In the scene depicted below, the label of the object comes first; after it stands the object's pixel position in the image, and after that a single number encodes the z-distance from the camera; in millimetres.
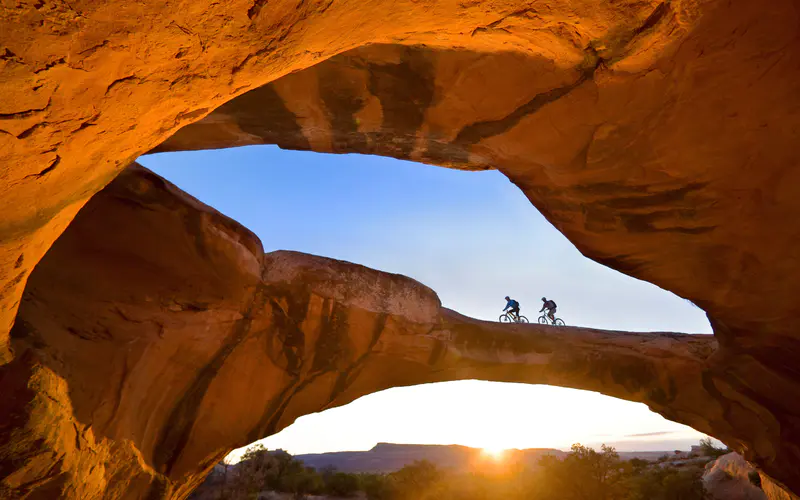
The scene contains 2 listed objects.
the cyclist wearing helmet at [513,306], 14953
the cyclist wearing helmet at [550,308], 15345
